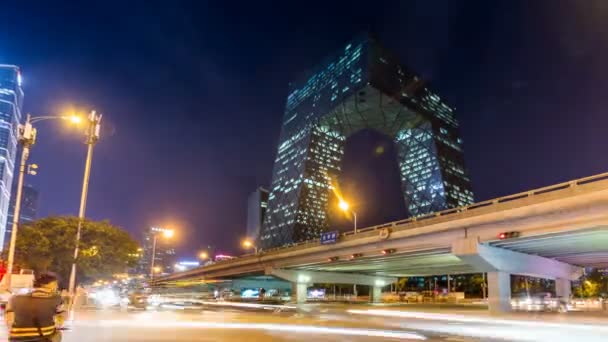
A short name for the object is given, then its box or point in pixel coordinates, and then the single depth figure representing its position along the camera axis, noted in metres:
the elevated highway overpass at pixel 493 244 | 27.78
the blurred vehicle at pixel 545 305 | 43.22
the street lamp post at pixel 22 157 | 17.67
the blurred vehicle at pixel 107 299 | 41.11
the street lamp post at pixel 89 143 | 20.61
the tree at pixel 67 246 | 38.03
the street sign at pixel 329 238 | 49.84
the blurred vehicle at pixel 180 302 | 51.91
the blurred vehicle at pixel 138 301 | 33.88
